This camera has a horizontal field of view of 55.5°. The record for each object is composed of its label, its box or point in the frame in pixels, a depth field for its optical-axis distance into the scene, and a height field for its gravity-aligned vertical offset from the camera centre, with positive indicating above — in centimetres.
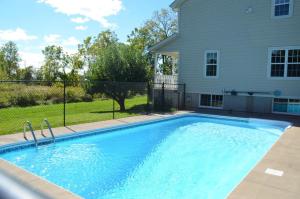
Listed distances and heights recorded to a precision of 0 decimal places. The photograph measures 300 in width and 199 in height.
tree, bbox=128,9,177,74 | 3588 +671
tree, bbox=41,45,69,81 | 3827 +266
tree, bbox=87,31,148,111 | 1647 +71
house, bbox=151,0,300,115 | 1507 +181
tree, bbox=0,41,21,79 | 4472 +399
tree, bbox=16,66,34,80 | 4218 +124
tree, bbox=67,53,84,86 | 3724 +233
